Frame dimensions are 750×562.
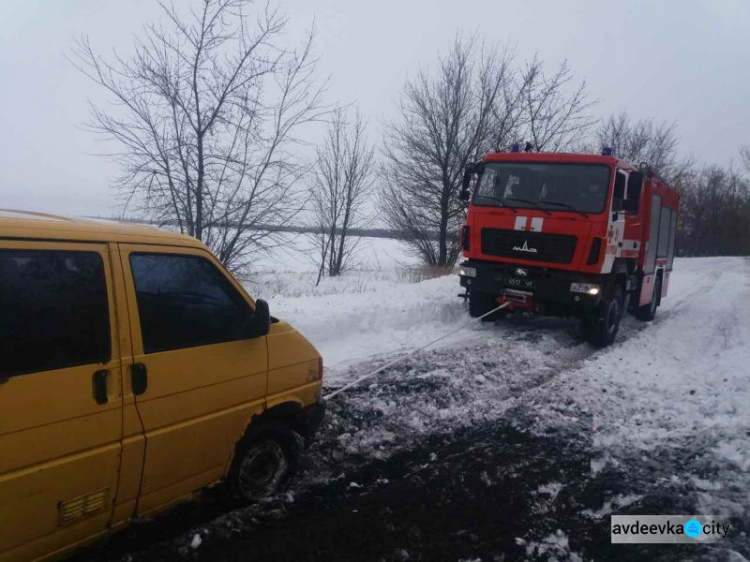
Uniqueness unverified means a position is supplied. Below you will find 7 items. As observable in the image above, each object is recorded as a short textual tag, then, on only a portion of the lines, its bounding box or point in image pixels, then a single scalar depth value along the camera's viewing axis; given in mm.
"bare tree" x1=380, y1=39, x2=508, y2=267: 23922
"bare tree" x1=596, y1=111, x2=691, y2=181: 34438
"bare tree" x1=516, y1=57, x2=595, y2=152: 23031
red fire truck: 8656
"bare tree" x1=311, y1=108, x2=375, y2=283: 29734
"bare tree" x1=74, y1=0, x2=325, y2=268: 11734
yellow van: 2510
